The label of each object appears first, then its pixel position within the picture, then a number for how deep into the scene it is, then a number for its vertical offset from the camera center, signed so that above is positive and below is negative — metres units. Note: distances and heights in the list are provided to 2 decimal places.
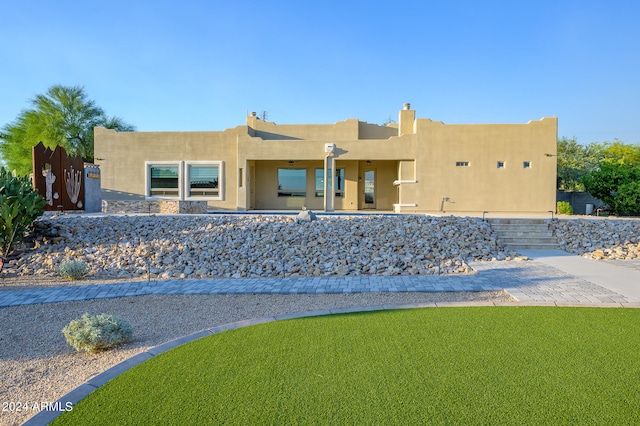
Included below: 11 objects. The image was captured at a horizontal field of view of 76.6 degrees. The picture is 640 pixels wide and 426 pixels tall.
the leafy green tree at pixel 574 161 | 29.80 +3.72
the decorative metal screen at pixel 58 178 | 14.28 +0.91
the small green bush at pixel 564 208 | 18.72 -0.03
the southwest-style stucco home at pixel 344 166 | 19.20 +2.01
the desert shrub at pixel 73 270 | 8.61 -1.43
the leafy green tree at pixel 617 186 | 18.25 +1.04
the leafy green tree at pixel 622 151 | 33.09 +4.76
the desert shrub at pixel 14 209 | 9.70 -0.16
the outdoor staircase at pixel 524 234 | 11.97 -0.83
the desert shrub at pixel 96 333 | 4.36 -1.42
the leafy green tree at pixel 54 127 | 30.20 +5.75
